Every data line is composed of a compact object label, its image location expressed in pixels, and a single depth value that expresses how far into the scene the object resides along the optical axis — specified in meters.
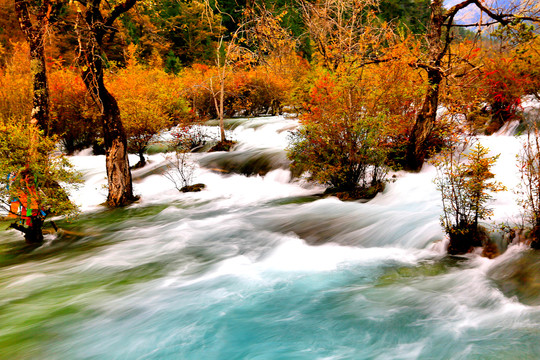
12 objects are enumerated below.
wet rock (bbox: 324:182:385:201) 9.52
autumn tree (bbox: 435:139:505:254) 5.05
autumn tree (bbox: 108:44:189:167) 15.06
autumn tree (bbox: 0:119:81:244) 6.70
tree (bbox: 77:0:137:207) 8.50
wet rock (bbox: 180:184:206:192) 12.36
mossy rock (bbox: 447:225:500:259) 5.39
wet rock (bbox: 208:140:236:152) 17.09
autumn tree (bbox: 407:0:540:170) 6.45
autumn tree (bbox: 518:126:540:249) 4.64
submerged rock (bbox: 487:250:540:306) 4.26
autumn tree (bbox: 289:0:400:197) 9.12
